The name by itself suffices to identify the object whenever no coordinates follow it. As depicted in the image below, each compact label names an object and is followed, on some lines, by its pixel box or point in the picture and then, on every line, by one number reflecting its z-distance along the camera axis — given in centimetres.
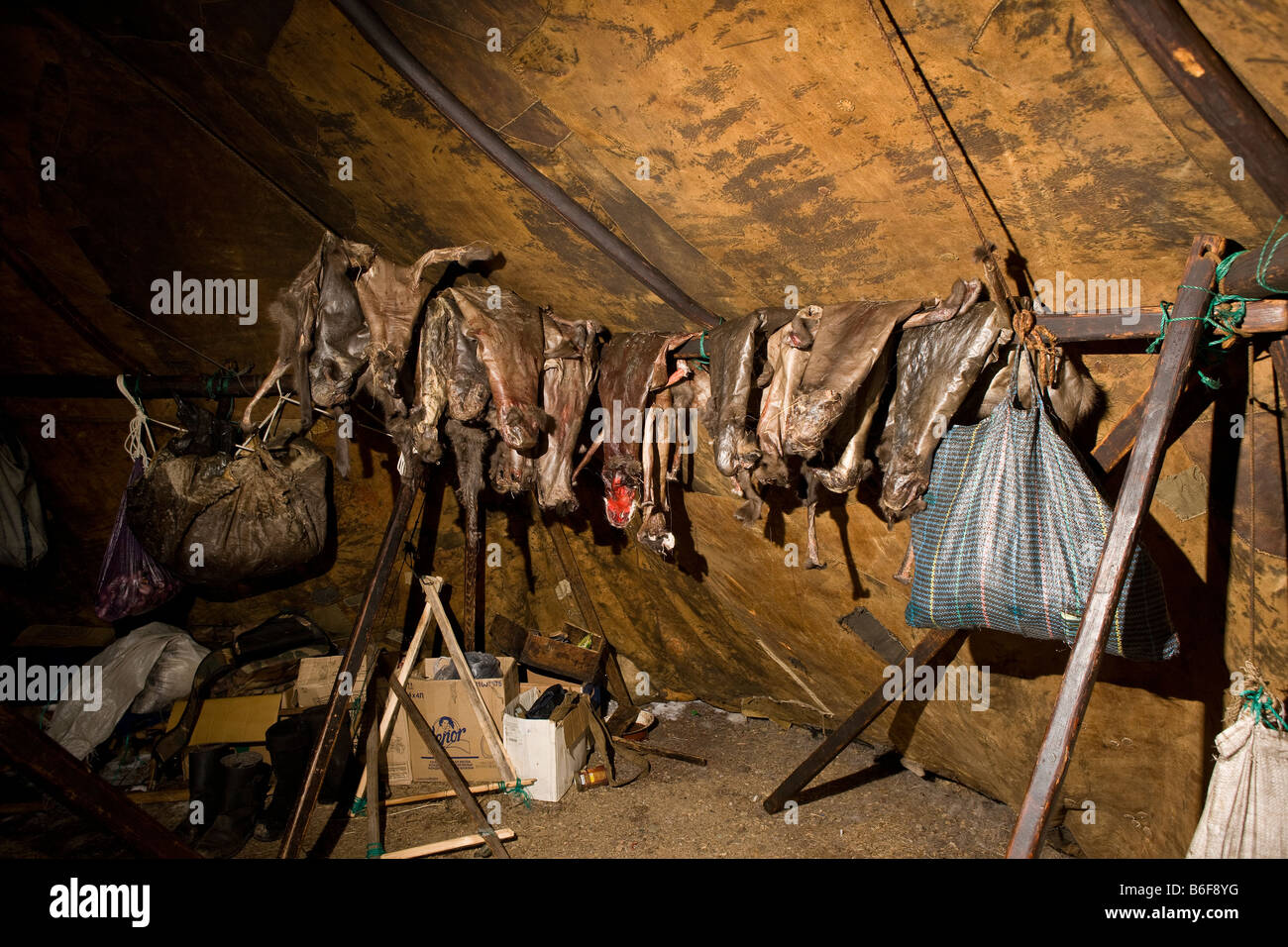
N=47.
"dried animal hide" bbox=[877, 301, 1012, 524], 212
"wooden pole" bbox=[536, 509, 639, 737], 450
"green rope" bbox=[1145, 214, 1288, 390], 178
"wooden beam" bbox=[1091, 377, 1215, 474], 212
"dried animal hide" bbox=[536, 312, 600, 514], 305
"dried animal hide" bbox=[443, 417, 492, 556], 301
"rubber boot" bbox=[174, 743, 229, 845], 379
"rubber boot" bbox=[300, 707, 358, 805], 390
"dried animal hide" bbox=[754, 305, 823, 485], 242
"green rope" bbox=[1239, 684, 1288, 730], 193
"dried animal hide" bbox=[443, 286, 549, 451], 285
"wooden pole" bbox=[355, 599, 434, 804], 399
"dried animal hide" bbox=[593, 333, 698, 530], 287
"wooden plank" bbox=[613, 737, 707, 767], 435
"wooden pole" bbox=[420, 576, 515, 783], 395
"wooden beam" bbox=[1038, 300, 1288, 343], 176
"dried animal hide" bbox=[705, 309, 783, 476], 248
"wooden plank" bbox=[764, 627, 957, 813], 278
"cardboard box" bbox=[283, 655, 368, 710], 427
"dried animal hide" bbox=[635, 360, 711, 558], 295
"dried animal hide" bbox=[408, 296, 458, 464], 289
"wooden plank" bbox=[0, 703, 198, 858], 202
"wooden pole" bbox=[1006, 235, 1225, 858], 176
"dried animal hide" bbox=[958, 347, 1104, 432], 221
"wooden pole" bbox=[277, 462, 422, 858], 311
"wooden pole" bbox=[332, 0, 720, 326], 245
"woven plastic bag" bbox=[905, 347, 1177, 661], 199
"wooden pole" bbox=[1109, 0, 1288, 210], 153
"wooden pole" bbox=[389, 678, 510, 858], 345
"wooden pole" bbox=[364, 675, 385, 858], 347
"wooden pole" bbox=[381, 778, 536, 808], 390
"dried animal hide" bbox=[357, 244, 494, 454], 286
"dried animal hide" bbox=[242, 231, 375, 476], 285
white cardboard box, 393
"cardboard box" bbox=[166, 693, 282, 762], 415
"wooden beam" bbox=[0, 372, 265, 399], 391
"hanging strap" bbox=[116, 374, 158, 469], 420
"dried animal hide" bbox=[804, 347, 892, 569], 238
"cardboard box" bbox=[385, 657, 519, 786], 411
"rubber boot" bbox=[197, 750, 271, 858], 357
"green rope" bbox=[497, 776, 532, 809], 396
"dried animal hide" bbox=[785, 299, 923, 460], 225
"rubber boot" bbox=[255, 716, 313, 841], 378
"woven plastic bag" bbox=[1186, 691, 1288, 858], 188
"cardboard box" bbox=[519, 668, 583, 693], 458
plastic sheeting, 426
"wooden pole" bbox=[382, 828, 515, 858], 336
